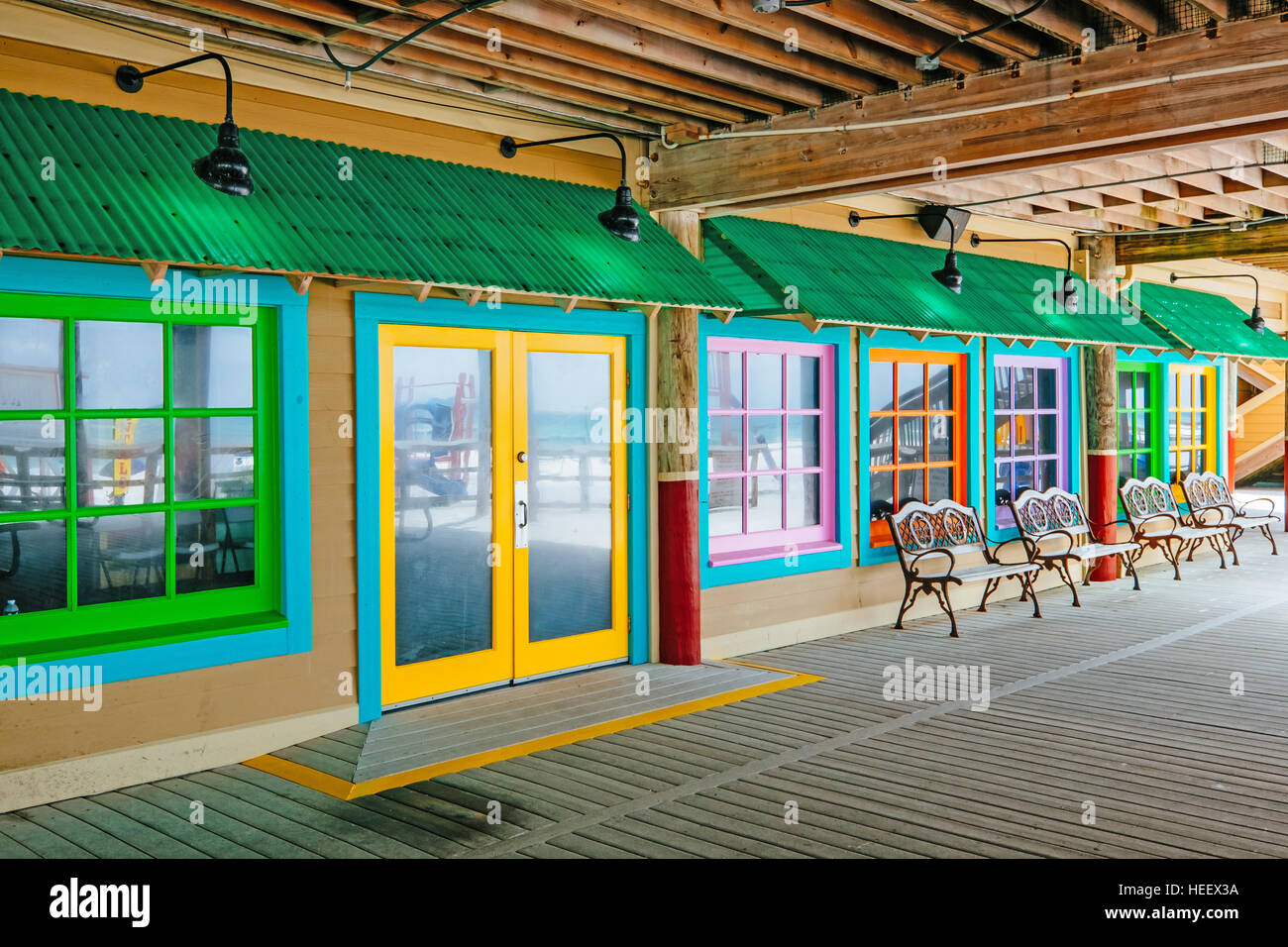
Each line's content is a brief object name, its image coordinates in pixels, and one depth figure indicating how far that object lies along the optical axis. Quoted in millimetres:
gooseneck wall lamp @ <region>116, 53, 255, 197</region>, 4398
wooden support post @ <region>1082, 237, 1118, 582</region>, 10641
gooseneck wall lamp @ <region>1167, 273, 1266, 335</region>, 12359
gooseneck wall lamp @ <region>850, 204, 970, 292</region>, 9039
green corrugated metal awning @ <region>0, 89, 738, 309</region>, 4449
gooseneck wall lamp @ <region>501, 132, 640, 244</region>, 5934
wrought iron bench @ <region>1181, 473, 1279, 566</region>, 11844
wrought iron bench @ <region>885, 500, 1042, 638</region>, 8320
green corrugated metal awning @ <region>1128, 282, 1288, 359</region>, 11648
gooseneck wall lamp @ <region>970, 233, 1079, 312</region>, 10055
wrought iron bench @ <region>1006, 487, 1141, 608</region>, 9445
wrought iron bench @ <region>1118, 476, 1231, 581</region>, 10891
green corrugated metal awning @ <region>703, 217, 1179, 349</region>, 7285
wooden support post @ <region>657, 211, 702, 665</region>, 6953
